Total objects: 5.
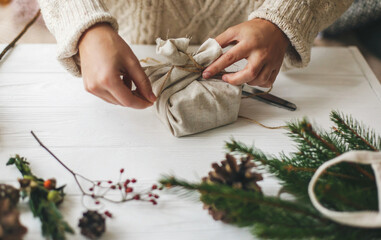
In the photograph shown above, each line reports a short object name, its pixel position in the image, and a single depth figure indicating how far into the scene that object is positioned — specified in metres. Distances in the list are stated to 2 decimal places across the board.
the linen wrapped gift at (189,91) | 0.59
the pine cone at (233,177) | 0.45
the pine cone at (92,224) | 0.44
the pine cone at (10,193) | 0.44
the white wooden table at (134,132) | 0.48
